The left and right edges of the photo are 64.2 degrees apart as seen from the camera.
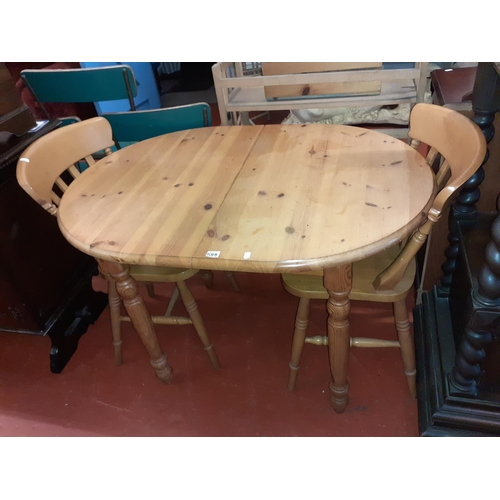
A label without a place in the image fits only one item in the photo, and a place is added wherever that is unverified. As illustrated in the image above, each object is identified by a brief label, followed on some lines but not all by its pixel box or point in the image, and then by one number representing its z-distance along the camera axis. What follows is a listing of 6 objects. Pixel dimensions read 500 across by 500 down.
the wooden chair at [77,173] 1.29
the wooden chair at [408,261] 1.02
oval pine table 0.98
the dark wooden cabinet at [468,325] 1.09
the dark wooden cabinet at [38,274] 1.49
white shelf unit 1.90
